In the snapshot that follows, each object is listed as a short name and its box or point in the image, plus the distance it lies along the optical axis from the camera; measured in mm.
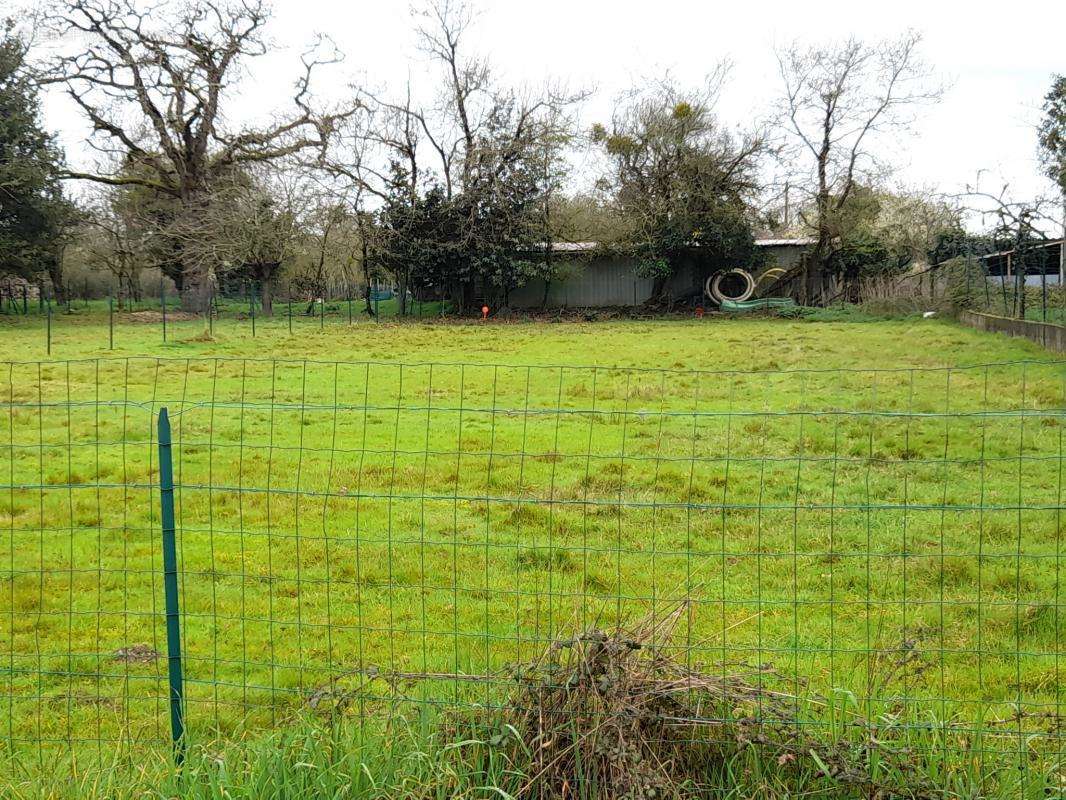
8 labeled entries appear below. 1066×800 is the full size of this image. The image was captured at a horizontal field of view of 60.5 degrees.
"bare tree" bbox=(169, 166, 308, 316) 28109
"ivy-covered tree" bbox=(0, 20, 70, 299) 26719
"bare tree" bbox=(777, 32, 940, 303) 29172
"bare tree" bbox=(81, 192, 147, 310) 34494
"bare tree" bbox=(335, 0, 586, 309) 28875
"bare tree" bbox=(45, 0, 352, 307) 27812
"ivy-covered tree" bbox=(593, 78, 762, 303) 29328
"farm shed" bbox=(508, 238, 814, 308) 31766
